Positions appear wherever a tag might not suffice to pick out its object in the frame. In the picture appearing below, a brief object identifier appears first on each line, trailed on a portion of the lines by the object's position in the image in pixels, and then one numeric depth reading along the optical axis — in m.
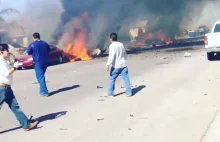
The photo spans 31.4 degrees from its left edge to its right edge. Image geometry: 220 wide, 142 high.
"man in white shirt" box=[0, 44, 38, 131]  6.73
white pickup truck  17.77
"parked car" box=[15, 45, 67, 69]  22.27
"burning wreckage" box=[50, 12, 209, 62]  28.11
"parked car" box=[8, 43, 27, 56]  31.32
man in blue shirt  10.84
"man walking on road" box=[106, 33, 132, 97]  9.91
